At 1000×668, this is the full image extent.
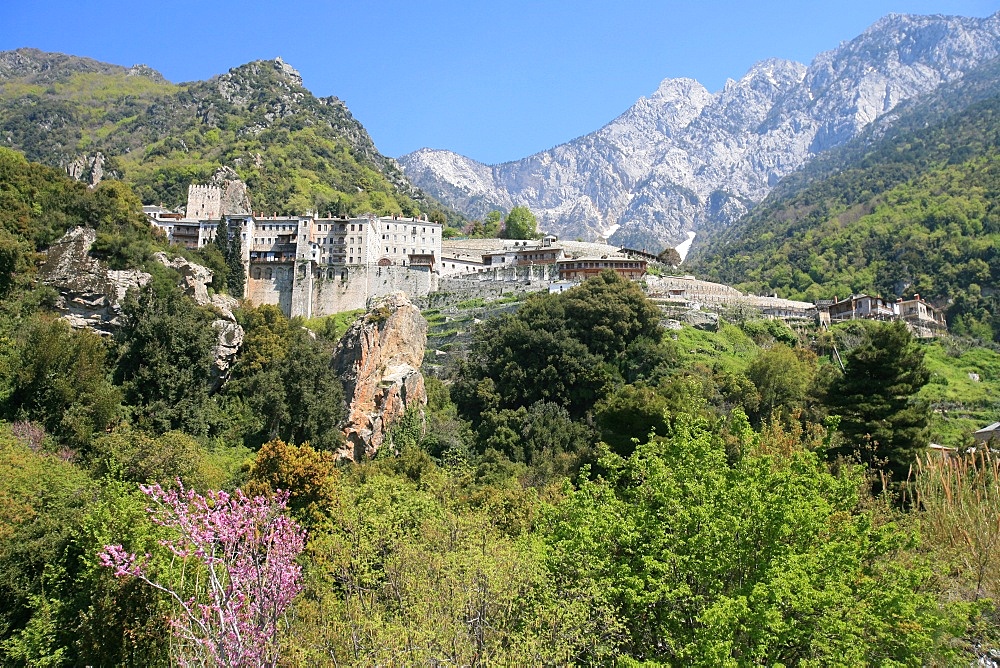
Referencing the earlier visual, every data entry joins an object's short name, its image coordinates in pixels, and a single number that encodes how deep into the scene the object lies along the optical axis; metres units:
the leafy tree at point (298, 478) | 31.22
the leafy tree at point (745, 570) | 15.19
